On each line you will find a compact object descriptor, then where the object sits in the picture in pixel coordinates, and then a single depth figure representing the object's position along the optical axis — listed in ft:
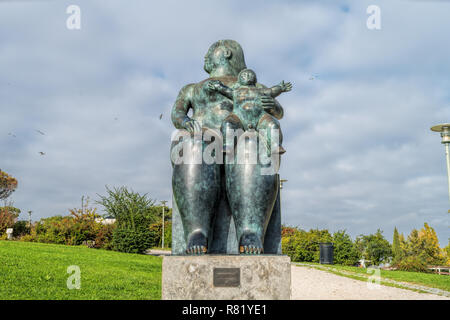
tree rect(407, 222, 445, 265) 63.93
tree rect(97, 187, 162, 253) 56.08
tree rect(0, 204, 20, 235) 73.05
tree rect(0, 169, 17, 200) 135.33
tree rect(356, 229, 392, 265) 63.82
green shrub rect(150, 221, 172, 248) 91.33
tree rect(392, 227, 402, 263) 66.01
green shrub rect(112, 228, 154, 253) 55.93
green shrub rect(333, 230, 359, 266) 56.80
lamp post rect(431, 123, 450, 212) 30.82
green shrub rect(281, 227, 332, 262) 58.80
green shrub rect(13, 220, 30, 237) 75.81
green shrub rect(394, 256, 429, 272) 54.24
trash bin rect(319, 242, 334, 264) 51.80
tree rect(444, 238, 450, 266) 65.41
